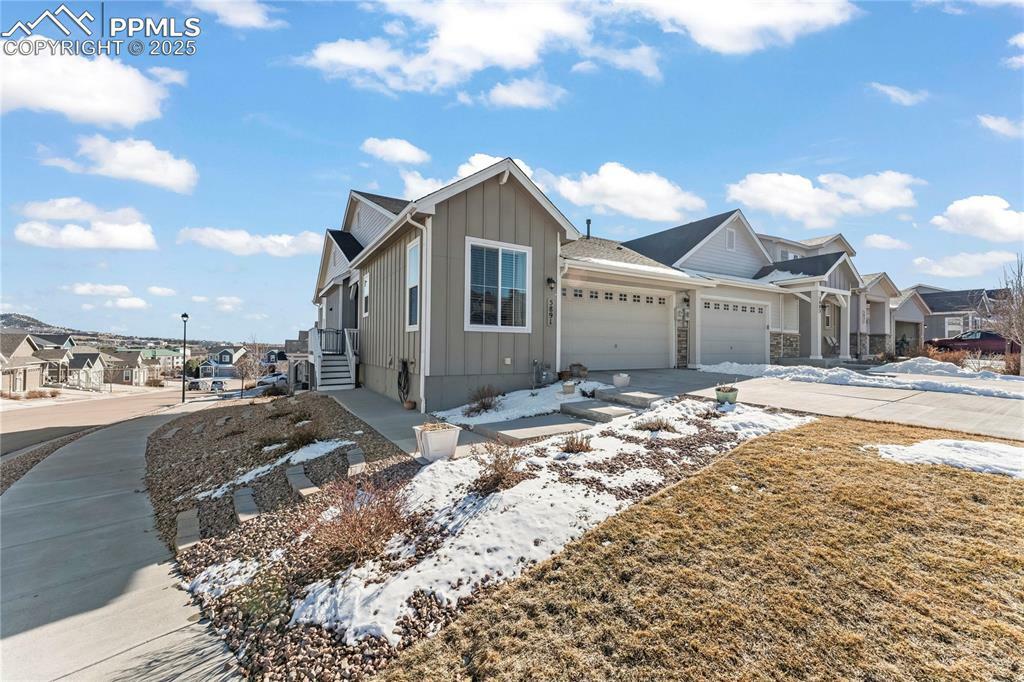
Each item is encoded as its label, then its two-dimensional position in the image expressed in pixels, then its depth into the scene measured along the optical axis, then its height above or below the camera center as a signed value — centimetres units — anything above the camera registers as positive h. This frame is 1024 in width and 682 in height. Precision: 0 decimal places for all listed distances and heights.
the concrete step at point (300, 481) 491 -176
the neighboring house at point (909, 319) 2520 +128
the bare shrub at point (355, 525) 337 -157
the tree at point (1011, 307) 1310 +105
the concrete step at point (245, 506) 463 -192
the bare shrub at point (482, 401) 795 -118
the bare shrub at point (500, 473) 412 -135
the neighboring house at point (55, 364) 3650 -202
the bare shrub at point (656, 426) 573 -118
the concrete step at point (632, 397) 759 -106
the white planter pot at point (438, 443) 528 -129
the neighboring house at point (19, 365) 2978 -175
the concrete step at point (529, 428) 612 -137
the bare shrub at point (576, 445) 498 -125
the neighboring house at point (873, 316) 1944 +114
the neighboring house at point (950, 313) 3050 +194
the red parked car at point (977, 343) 2164 -19
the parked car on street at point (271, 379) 2872 -281
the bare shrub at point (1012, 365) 1295 -79
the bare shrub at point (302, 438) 696 -164
